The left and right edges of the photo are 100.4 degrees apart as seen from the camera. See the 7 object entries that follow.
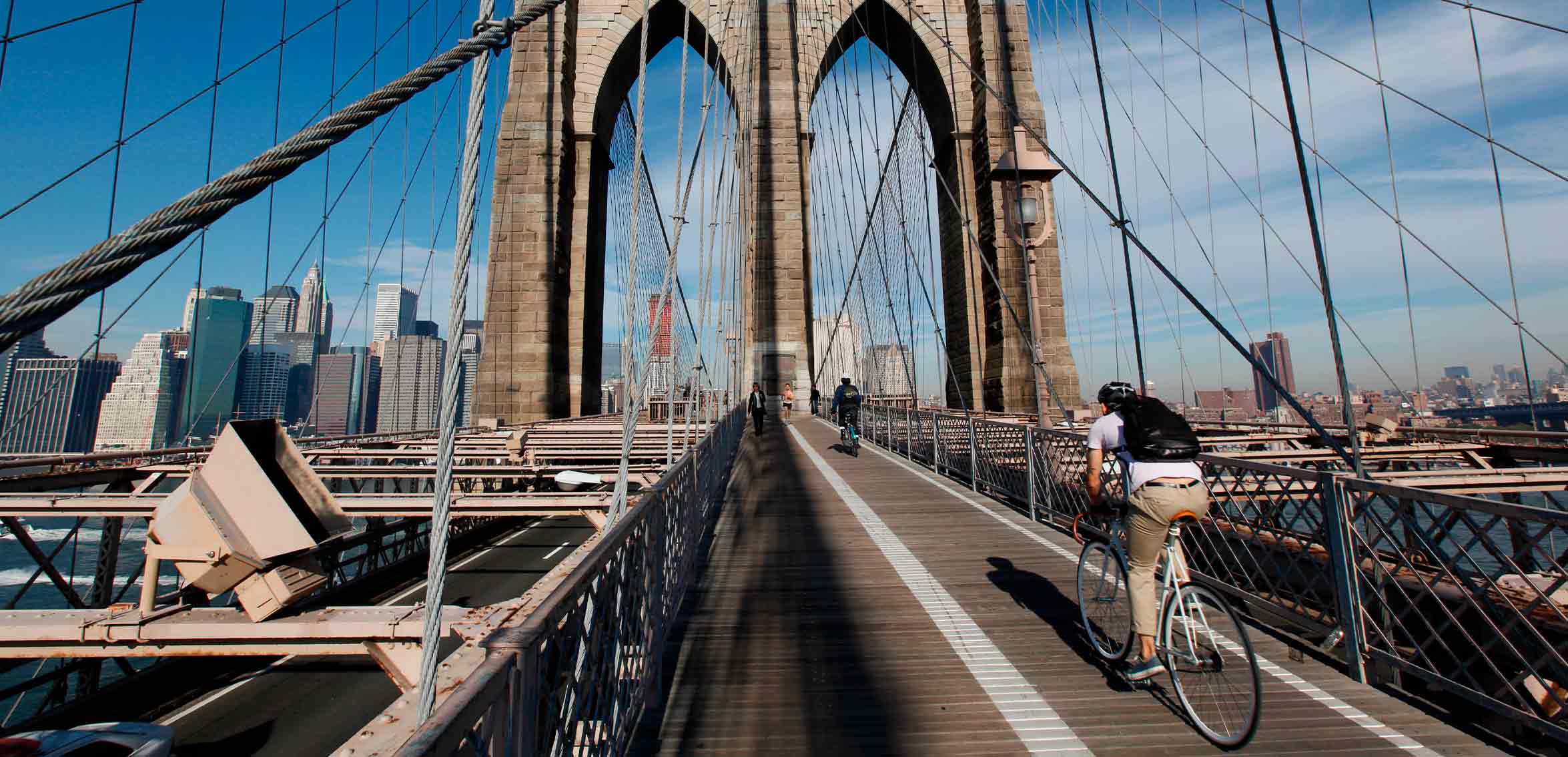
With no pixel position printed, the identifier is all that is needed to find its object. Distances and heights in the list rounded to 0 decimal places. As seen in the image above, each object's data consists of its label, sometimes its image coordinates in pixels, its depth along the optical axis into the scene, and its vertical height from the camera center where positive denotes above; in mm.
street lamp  9359 +3376
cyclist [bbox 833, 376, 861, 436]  11898 +398
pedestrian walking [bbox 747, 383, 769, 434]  15320 +517
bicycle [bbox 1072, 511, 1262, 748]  2139 -852
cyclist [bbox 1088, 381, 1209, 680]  2496 -382
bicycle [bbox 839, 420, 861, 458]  11736 -228
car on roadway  2879 -1364
